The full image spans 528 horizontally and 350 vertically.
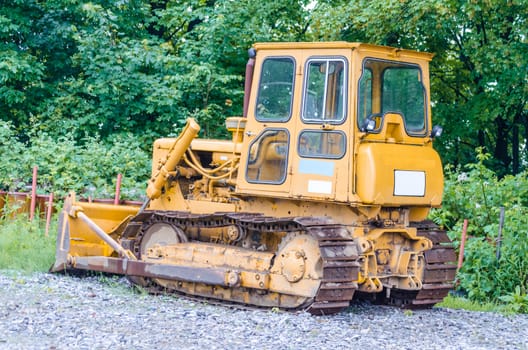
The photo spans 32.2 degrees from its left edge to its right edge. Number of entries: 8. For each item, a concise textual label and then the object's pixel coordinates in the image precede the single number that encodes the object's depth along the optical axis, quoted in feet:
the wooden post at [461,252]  39.83
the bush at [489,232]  38.14
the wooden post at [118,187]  45.93
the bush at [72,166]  51.06
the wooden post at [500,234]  38.99
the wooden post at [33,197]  47.26
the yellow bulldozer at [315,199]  30.99
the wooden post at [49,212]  45.50
